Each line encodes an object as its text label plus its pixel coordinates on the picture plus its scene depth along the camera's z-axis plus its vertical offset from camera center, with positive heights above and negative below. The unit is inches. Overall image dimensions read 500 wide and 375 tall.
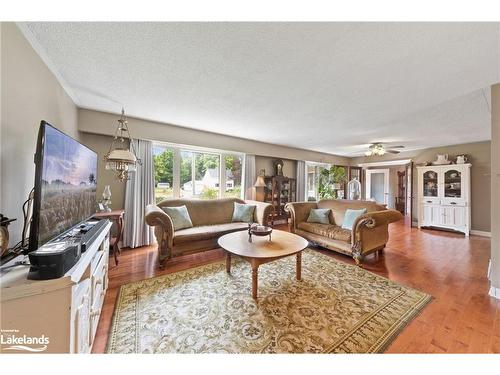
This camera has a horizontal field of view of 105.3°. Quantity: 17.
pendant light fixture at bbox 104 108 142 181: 94.8 +13.8
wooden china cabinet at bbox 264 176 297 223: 208.5 -3.2
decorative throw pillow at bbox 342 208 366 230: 125.2 -17.2
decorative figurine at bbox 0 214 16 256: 40.7 -10.5
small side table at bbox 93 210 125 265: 103.8 -17.9
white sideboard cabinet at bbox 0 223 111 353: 33.5 -22.7
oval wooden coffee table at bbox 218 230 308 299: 77.0 -26.1
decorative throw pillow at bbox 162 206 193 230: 122.8 -18.5
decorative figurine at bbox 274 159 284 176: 217.0 +27.6
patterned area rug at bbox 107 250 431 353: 54.9 -43.7
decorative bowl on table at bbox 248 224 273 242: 98.0 -21.5
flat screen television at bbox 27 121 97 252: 40.7 +0.6
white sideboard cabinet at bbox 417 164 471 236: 181.5 -4.4
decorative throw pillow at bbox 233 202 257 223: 150.1 -18.6
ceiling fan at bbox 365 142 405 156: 164.4 +36.5
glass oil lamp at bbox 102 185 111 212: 114.8 -5.5
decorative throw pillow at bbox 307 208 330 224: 145.9 -19.5
